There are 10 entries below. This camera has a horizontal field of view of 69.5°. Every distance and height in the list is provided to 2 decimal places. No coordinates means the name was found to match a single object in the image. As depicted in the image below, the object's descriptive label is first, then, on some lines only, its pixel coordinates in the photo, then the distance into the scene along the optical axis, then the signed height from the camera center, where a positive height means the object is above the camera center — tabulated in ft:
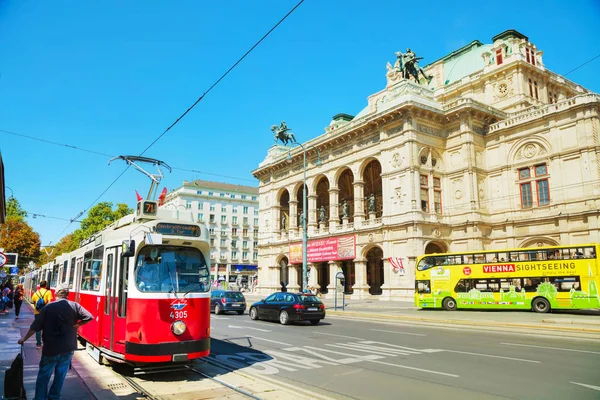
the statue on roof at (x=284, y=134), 168.55 +53.63
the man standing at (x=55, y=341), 20.21 -3.03
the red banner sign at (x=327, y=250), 131.85 +7.47
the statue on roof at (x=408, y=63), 129.49 +61.80
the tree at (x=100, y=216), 199.11 +27.35
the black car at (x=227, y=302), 81.15 -5.21
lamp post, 99.11 +3.09
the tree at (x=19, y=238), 162.90 +14.44
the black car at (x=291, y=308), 62.23 -5.09
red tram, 26.27 -0.97
